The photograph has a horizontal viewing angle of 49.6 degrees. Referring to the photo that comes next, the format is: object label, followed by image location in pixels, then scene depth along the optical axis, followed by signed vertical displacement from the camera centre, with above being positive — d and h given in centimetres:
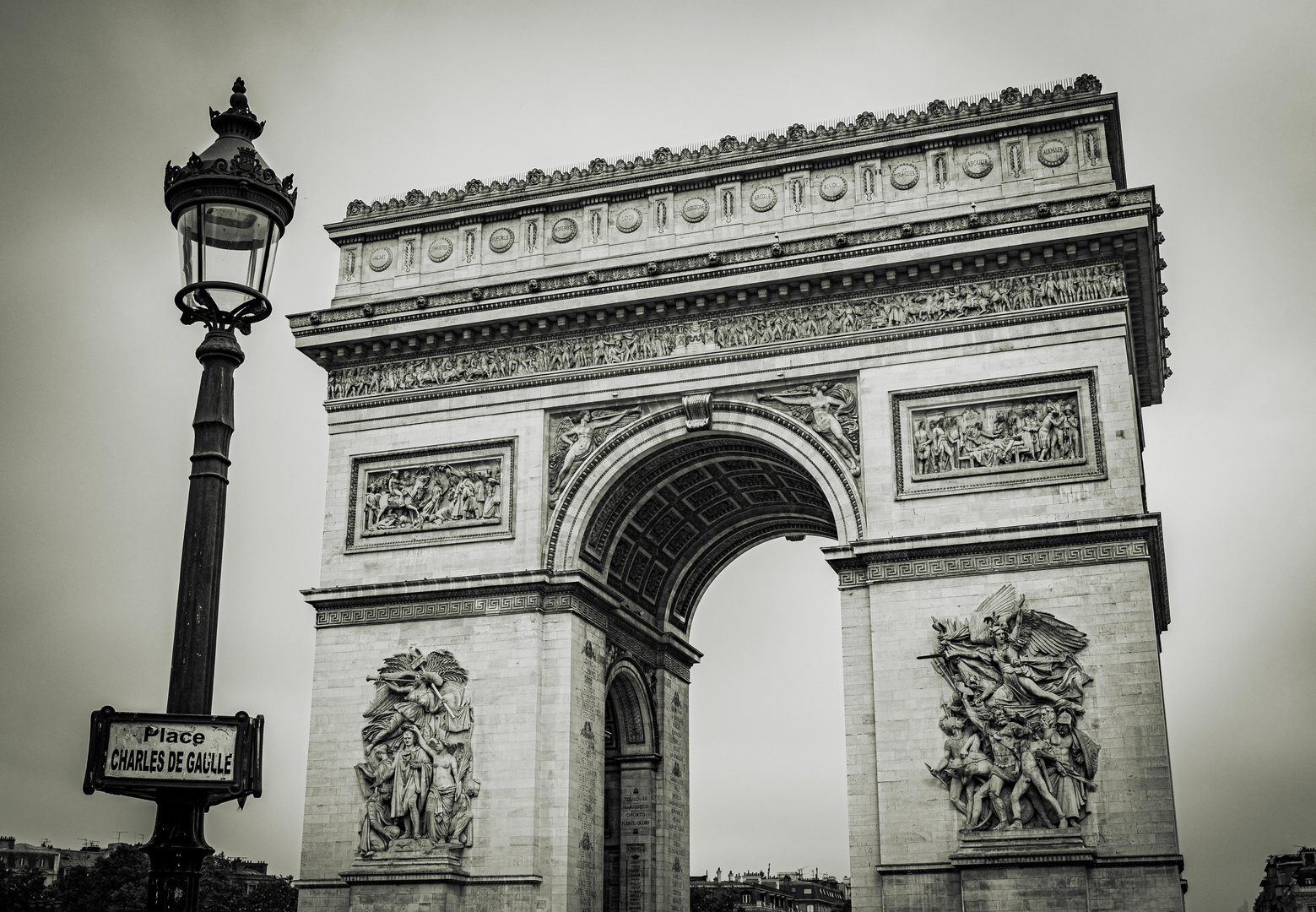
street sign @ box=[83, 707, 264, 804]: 743 +65
